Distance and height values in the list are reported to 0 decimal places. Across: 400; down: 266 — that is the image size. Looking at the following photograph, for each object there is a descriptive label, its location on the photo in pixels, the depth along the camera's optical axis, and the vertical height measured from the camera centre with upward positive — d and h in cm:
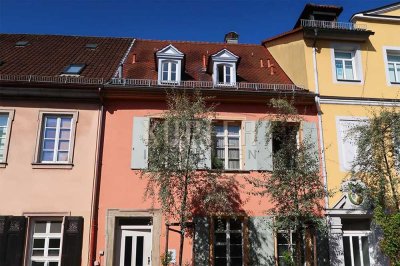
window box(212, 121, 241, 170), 1286 +318
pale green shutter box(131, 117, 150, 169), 1245 +316
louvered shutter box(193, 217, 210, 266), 1168 +34
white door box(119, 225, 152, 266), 1187 +20
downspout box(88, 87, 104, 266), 1152 +164
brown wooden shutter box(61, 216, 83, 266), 1124 +30
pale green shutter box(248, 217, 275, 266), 1186 +34
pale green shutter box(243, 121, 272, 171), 1277 +314
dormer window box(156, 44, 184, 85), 1395 +607
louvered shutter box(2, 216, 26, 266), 1118 +31
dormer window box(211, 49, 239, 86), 1407 +604
